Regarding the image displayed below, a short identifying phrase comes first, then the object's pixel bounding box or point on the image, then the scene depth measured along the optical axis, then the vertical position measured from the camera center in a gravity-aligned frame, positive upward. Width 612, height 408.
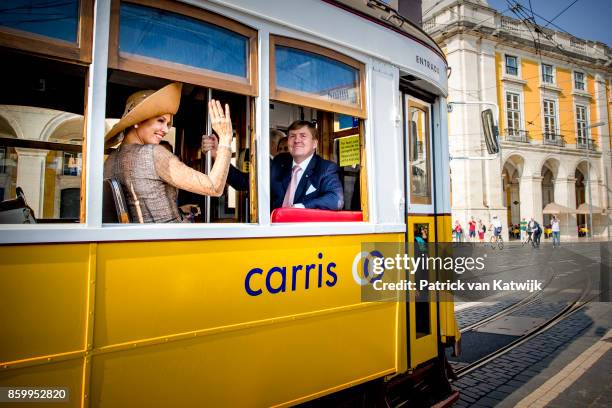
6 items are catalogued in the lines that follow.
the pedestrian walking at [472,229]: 22.69 -0.18
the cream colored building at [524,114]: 24.72 +7.93
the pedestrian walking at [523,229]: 26.08 -0.22
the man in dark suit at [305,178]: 2.84 +0.36
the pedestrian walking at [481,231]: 23.22 -0.30
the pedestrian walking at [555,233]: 22.53 -0.43
